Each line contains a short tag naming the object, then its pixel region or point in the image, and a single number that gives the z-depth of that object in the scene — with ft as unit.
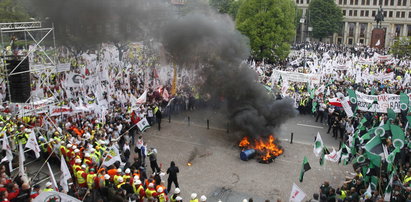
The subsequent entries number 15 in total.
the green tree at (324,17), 213.66
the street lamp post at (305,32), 225.76
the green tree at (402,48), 122.57
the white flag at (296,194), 27.55
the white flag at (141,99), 50.90
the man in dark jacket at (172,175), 36.11
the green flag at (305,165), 33.76
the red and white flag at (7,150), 33.97
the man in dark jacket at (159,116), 56.90
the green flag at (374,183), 32.17
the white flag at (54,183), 27.91
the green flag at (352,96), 45.68
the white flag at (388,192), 28.93
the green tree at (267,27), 119.24
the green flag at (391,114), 40.85
